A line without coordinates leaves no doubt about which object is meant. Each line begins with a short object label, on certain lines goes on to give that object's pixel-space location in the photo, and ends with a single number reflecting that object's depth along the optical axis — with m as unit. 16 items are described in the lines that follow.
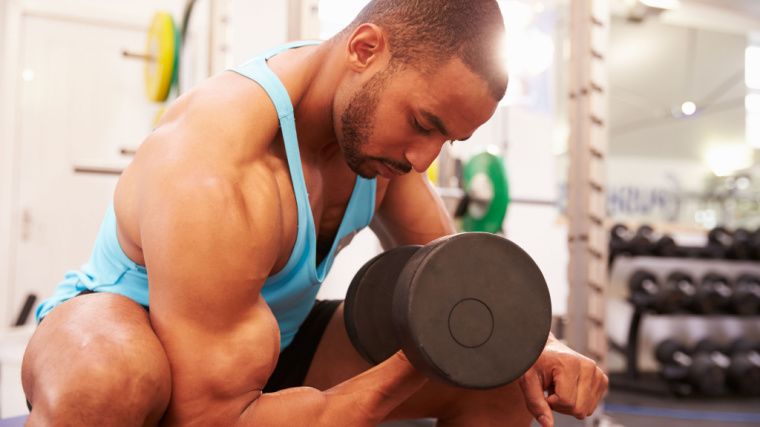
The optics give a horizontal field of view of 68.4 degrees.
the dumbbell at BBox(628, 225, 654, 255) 3.90
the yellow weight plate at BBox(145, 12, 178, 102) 2.69
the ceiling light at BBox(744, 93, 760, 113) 7.61
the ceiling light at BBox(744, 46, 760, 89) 7.49
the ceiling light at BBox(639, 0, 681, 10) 3.44
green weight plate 2.76
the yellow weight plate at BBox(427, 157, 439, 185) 2.56
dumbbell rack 3.71
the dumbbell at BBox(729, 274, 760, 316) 3.80
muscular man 0.71
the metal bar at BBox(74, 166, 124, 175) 2.24
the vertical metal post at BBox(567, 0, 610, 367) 2.31
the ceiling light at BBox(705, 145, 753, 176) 7.49
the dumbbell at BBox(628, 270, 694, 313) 3.63
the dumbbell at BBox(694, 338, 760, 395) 3.43
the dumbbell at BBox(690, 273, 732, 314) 3.70
